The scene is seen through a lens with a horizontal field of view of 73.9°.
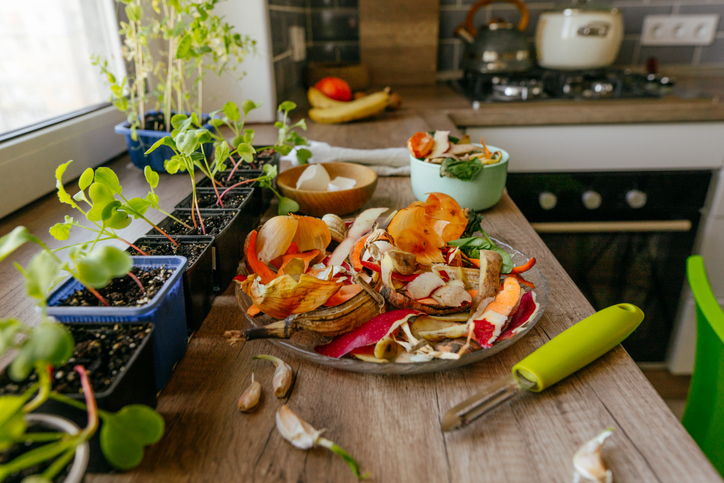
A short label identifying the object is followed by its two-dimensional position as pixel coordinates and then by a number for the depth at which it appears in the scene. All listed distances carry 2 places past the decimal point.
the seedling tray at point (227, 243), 0.58
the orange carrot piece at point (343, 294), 0.48
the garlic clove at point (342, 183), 0.81
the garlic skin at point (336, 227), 0.64
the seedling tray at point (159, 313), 0.40
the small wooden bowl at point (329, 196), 0.76
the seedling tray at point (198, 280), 0.50
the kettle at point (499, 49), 1.73
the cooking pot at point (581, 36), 1.67
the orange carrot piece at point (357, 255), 0.55
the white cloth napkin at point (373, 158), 1.00
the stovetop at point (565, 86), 1.53
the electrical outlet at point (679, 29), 1.98
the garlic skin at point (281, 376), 0.43
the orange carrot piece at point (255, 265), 0.54
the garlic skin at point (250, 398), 0.41
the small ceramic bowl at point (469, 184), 0.78
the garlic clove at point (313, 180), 0.80
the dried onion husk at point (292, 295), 0.47
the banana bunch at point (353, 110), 1.42
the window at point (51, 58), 0.86
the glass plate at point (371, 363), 0.43
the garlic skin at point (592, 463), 0.33
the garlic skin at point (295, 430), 0.37
